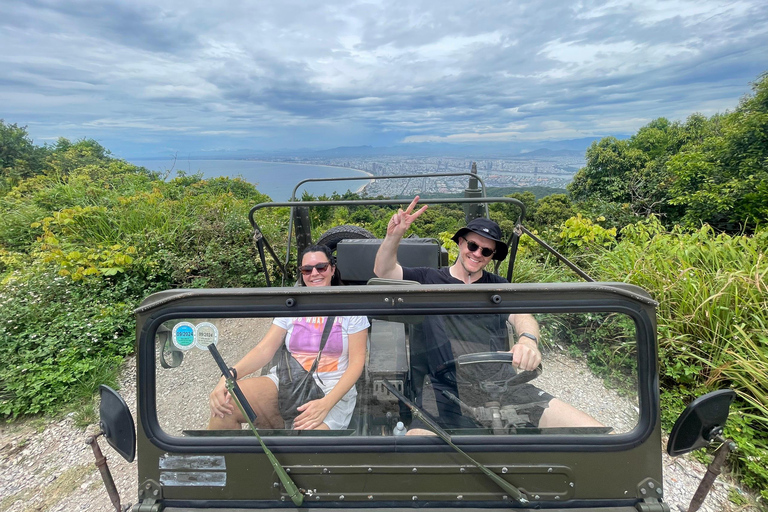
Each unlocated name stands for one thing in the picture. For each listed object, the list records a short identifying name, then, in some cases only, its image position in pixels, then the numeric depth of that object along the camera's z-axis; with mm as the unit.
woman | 1510
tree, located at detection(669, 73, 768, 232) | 13889
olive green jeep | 1372
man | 1452
